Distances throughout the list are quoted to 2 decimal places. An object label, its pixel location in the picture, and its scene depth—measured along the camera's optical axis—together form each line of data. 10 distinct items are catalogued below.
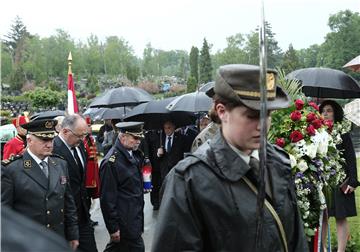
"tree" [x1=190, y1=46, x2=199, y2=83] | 75.32
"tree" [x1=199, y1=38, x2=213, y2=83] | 69.39
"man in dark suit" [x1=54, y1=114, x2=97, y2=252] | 5.09
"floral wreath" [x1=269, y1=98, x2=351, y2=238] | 4.24
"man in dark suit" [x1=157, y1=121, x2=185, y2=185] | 8.71
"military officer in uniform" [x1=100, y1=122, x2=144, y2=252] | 5.05
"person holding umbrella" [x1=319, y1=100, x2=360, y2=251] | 5.62
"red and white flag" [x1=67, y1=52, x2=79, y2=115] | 7.67
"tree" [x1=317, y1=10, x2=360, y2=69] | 50.03
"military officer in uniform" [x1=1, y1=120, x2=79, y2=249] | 4.01
